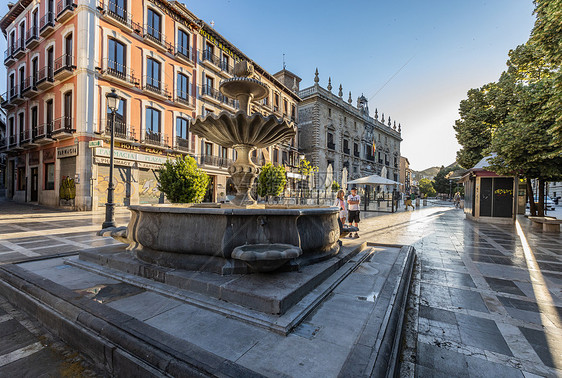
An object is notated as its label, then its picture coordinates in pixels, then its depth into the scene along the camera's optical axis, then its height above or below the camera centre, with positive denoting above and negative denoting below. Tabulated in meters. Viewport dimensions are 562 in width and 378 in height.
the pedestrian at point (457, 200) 26.86 -1.02
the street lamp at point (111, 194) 8.27 -0.29
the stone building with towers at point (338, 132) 33.44 +8.62
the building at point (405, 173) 65.56 +5.06
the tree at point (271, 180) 18.80 +0.60
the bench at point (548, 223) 9.93 -1.26
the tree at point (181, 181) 12.22 +0.28
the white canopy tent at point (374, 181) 19.62 +0.71
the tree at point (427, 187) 64.94 +0.94
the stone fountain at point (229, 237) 3.14 -0.70
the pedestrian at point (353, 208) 8.28 -0.62
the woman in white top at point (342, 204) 7.80 -0.48
